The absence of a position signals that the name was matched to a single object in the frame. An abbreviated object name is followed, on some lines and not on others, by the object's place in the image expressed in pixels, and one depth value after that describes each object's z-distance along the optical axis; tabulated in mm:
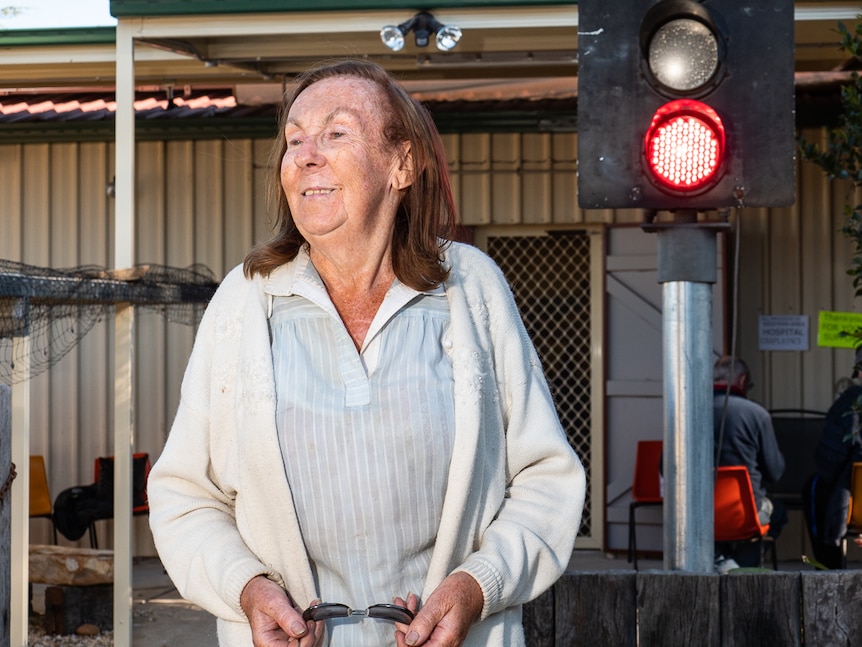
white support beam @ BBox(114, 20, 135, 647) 6395
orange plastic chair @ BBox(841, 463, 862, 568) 7094
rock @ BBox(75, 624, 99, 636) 7352
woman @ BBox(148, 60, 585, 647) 2006
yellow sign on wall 8031
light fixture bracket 6281
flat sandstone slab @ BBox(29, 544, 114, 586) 7395
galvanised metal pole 3607
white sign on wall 9234
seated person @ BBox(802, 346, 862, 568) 7086
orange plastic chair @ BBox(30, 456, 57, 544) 8867
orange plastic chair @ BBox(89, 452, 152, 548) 8891
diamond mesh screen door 9617
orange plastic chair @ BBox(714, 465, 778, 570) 7102
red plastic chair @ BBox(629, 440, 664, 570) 8648
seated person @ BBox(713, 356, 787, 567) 7473
